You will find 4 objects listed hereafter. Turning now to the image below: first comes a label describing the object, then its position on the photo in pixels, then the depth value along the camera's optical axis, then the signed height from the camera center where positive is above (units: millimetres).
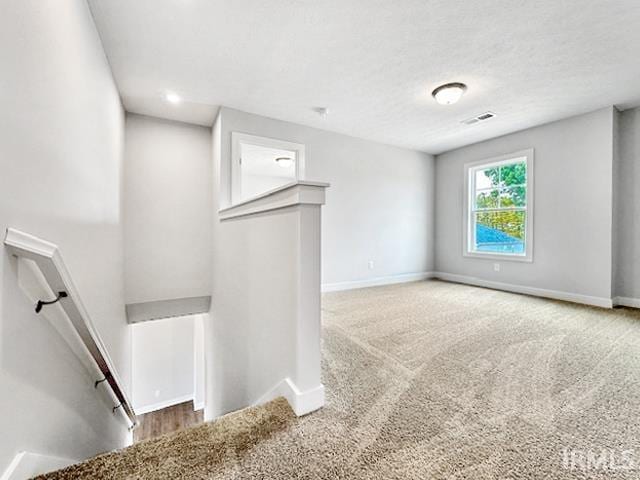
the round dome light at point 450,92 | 2801 +1476
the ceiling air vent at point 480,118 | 3505 +1551
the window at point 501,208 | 3979 +442
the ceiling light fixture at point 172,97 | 3031 +1568
